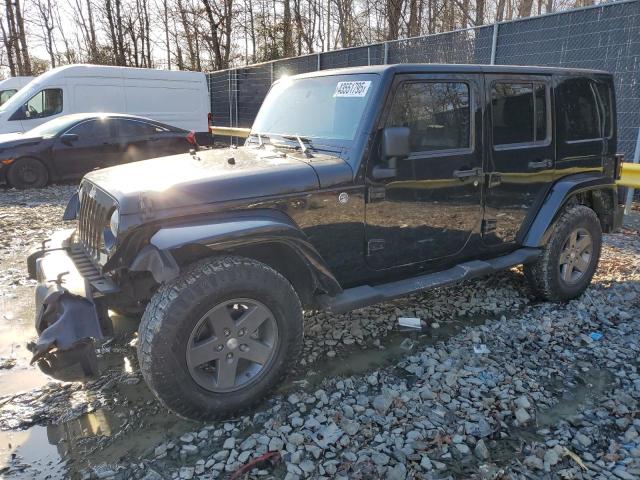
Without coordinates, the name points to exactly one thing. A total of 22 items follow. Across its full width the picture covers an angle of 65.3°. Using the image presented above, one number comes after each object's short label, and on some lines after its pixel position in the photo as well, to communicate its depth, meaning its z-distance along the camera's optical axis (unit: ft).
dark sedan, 31.14
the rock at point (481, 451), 8.57
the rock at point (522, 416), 9.48
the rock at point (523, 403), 9.87
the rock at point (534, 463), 8.29
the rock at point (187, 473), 8.04
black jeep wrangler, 8.80
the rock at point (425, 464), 8.25
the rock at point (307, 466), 8.17
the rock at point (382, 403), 9.70
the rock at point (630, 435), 9.00
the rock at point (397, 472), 8.00
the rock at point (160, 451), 8.60
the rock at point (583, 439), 8.90
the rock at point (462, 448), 8.68
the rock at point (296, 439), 8.78
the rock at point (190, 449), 8.69
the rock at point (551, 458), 8.34
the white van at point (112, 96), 38.55
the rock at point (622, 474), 8.09
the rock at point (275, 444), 8.63
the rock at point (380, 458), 8.29
